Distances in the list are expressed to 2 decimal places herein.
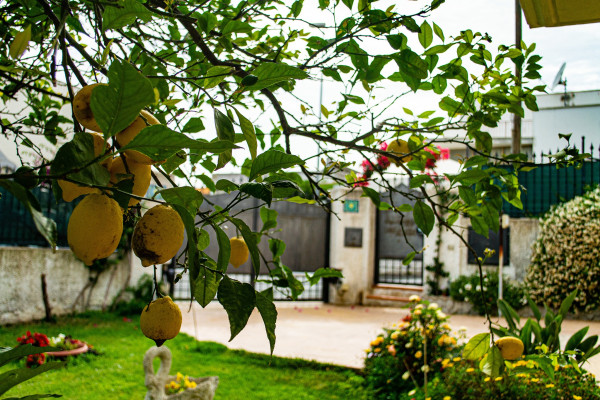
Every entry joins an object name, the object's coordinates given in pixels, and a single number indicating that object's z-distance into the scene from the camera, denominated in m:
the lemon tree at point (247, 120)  0.50
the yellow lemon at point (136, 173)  0.65
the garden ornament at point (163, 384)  2.99
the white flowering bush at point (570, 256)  6.45
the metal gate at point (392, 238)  8.60
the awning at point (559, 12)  1.83
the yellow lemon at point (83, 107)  0.66
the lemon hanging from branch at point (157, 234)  0.62
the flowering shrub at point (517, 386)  2.74
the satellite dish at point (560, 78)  9.16
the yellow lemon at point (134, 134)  0.64
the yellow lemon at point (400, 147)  1.63
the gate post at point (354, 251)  8.68
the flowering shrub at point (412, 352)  3.87
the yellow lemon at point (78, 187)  0.63
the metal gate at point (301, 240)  8.65
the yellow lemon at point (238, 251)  1.16
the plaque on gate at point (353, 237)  8.73
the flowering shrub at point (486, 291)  7.05
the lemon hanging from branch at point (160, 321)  0.76
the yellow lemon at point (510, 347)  1.29
